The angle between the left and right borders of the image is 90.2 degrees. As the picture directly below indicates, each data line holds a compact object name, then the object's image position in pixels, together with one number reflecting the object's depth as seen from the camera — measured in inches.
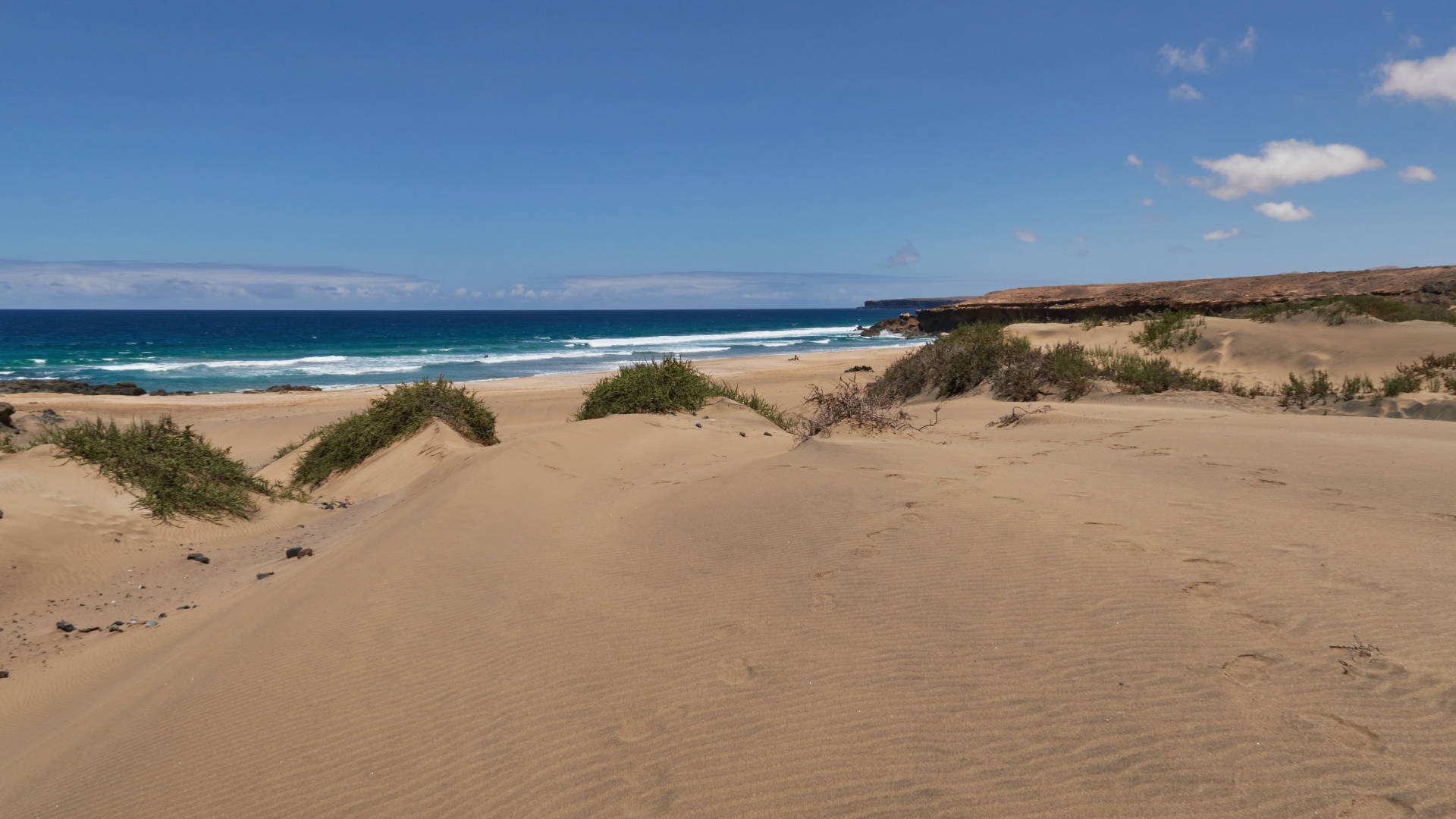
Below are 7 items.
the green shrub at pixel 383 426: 430.0
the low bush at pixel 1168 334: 631.2
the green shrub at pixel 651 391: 494.6
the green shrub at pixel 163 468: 295.4
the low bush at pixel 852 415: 360.5
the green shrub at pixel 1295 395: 443.8
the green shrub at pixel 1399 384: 421.7
